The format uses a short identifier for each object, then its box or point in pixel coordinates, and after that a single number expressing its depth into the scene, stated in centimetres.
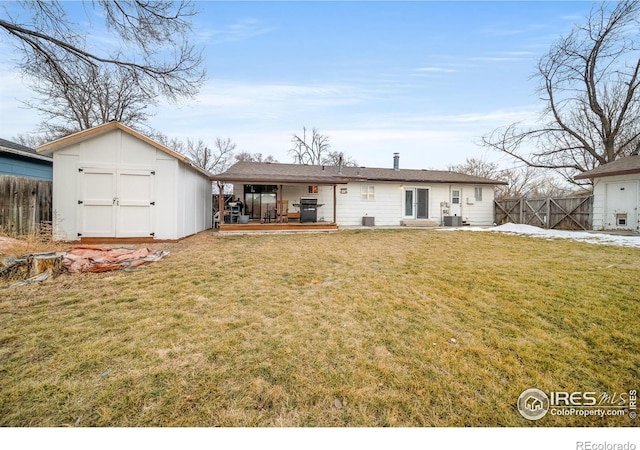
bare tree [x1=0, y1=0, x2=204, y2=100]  650
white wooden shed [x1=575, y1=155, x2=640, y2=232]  1042
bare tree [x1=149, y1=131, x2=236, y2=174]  2920
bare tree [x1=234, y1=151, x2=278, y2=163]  3052
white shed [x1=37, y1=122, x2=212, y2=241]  790
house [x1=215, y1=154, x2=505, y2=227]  1320
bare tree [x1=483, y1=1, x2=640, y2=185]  1445
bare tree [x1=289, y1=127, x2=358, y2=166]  2816
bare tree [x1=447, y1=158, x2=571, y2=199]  2391
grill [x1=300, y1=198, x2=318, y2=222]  1227
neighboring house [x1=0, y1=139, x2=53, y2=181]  816
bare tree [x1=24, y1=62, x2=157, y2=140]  1379
